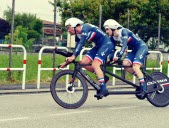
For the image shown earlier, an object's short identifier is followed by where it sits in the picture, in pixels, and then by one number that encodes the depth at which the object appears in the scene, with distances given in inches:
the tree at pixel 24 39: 1480.8
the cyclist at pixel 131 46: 343.6
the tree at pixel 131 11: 1209.4
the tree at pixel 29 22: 3230.8
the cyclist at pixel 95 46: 331.6
